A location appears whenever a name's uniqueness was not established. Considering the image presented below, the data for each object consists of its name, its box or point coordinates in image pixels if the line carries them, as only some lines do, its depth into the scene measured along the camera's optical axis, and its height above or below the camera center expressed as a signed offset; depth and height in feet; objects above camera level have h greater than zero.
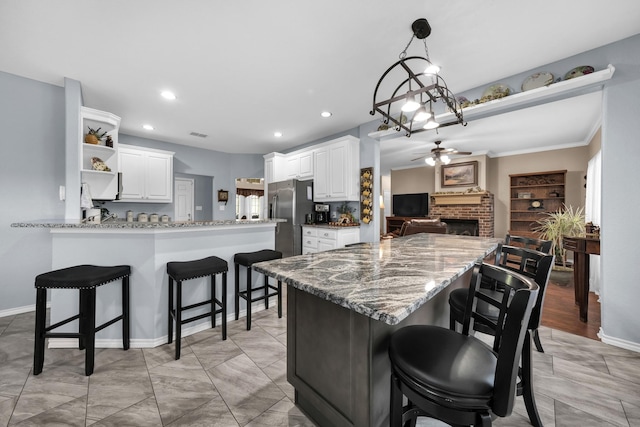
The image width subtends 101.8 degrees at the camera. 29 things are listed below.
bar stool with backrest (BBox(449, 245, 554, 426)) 3.96 -1.82
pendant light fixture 5.27 +4.64
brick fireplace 20.63 +0.42
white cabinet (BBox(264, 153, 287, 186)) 18.39 +3.24
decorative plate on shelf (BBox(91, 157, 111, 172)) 10.23 +1.87
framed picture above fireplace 21.33 +3.29
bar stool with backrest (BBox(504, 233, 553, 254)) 6.29 -0.76
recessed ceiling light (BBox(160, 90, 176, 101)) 10.43 +4.80
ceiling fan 15.84 +3.58
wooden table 8.30 -1.48
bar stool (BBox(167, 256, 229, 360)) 6.59 -1.67
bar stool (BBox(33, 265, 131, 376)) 5.69 -1.95
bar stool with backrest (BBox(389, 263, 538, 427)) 2.61 -1.80
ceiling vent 15.69 +4.76
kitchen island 3.16 -1.63
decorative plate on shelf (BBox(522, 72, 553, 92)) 8.18 +4.25
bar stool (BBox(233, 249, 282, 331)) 8.21 -1.69
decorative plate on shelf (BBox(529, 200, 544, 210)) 19.91 +0.63
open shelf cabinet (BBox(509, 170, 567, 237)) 19.20 +1.19
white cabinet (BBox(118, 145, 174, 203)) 15.14 +2.29
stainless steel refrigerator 16.02 +0.15
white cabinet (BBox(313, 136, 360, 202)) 14.42 +2.49
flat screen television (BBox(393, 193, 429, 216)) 25.13 +0.85
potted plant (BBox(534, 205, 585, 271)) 14.60 -0.92
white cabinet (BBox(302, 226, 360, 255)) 14.15 -1.40
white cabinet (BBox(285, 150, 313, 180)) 16.75 +3.21
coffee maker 16.90 -0.04
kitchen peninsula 7.02 -1.38
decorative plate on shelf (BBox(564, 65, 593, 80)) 7.46 +4.14
